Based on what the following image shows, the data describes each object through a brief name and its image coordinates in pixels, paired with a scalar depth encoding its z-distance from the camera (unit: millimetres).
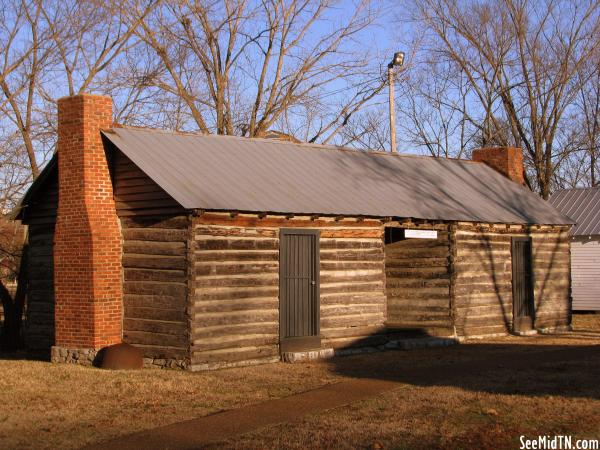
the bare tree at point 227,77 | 31047
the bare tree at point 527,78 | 37375
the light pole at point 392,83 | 27000
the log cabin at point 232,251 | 15945
